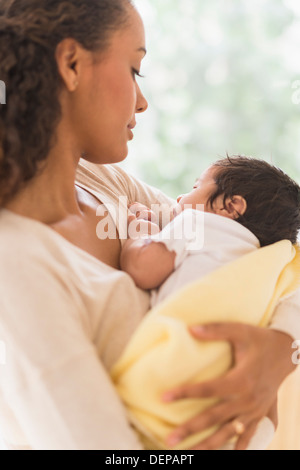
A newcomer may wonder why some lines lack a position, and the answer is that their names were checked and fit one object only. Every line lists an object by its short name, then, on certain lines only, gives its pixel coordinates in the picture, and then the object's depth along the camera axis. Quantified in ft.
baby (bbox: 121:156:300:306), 3.42
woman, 2.81
